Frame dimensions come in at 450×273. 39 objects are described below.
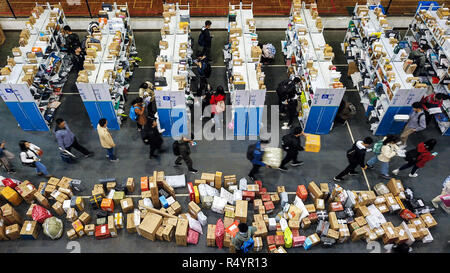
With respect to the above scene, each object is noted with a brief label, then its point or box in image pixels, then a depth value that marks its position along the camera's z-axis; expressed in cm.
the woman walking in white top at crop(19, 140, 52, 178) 877
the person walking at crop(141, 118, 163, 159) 942
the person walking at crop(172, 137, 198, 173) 905
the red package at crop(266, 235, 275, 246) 835
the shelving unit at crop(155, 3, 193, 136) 978
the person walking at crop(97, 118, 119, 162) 909
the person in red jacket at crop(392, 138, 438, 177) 892
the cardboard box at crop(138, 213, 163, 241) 827
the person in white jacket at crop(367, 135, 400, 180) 902
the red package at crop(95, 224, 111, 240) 844
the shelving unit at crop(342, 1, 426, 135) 997
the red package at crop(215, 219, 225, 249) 820
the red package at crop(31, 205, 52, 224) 852
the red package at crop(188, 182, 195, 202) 906
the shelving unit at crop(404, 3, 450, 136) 1112
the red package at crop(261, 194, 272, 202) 912
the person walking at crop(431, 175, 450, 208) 886
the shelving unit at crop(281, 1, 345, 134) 1000
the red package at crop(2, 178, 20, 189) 906
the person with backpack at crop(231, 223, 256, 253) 722
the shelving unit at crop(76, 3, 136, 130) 998
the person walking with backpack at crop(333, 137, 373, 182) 878
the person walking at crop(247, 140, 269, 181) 882
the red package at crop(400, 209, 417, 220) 884
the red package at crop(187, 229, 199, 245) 842
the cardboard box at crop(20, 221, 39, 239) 835
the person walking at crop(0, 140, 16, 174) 910
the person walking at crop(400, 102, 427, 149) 970
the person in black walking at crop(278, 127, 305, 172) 898
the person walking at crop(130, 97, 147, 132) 997
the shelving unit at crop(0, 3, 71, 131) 995
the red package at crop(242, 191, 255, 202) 912
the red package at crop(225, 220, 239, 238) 811
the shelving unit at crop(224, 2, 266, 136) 994
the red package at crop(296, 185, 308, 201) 922
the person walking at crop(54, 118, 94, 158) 918
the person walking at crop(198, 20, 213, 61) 1270
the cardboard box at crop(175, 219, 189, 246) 816
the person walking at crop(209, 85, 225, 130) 1024
